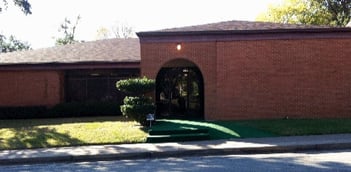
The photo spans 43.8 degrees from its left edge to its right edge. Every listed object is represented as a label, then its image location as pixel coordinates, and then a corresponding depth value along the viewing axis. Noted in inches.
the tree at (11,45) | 2837.1
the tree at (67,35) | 2461.9
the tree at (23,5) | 995.9
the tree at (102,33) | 2672.2
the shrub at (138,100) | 650.8
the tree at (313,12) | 1870.1
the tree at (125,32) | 2645.2
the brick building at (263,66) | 756.6
